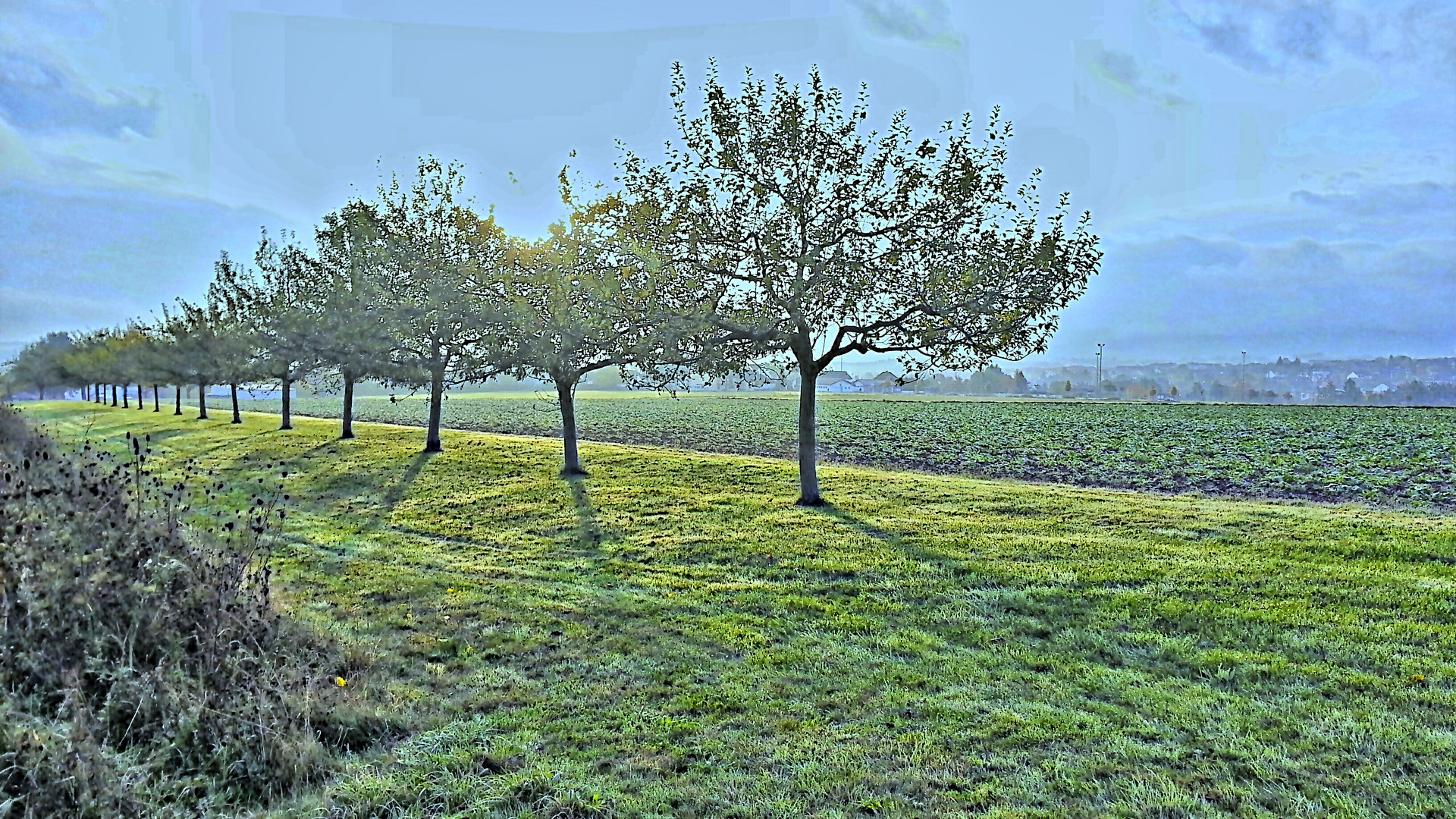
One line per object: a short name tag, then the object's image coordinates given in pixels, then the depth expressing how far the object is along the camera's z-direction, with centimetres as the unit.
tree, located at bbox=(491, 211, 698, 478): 1731
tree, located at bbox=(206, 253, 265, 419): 3688
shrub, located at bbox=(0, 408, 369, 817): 456
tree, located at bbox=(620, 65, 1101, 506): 1571
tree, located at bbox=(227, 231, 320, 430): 3172
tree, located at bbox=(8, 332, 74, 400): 6831
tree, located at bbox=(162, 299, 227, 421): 4097
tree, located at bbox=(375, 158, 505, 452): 2306
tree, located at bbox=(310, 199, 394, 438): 2711
